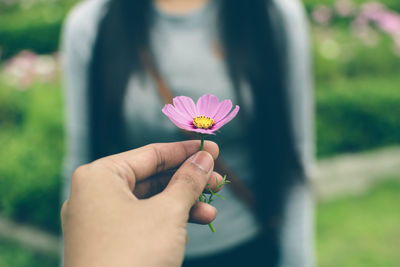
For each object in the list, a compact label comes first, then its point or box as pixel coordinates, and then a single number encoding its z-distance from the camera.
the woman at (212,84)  1.09
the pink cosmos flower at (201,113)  0.34
